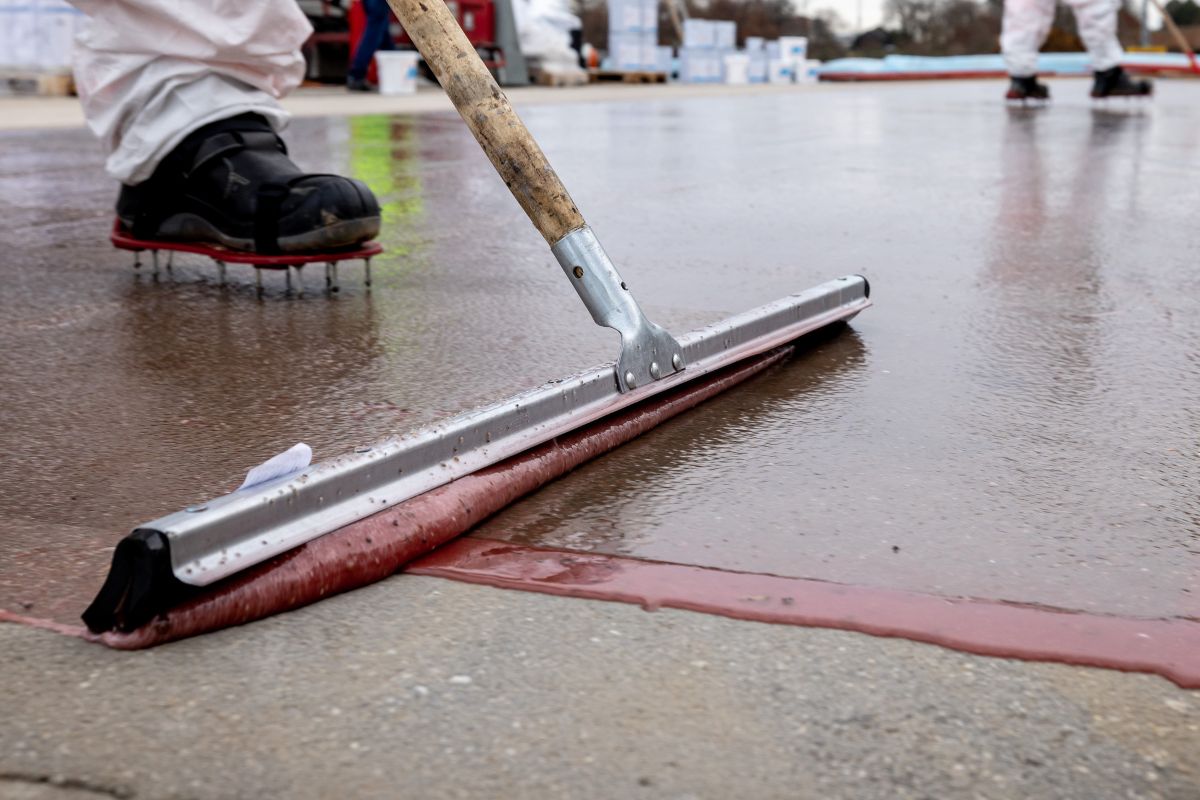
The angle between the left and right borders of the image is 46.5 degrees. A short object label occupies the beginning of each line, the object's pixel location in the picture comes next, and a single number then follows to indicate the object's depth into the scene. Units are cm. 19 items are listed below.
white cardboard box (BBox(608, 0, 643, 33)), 1917
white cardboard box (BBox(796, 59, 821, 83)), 2317
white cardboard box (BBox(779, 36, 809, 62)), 2275
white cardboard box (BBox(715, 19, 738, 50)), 2156
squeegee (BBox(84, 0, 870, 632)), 122
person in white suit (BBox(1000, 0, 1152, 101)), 1088
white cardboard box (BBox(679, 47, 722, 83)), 2133
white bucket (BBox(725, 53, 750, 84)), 2152
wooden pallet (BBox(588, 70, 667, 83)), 1884
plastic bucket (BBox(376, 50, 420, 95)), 1368
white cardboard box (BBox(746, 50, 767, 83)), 2250
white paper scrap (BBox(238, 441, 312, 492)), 135
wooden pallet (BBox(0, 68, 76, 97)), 1122
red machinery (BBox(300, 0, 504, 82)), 1524
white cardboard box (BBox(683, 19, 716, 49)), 2111
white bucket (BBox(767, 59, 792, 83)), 2284
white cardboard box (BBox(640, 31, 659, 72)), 1952
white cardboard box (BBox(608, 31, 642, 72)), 1928
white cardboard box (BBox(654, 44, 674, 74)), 2075
